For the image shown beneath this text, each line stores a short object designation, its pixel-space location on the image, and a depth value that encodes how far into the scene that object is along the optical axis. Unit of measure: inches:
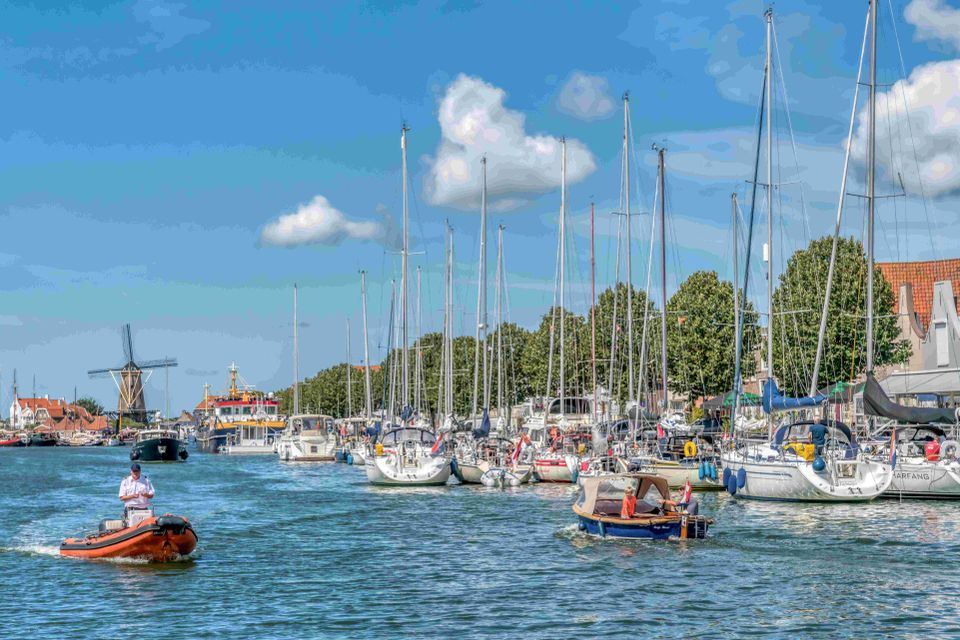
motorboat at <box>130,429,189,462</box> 5039.4
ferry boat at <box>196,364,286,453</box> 5708.7
